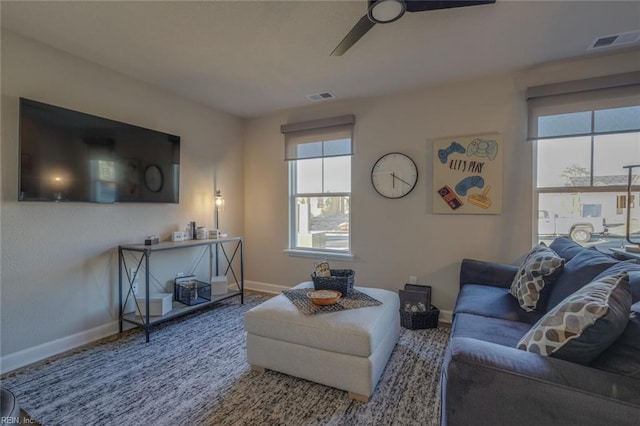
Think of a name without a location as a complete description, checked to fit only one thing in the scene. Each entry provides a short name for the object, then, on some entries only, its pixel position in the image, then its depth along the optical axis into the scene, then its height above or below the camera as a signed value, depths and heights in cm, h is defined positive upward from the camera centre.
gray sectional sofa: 100 -61
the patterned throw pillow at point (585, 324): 110 -44
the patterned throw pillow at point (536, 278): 204 -48
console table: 272 -72
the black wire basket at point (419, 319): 291 -108
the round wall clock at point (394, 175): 338 +40
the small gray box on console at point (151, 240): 296 -33
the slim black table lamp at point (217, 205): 385 +4
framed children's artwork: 300 +37
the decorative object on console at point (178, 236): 329 -31
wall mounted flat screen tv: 227 +43
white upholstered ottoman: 183 -89
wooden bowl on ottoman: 213 -64
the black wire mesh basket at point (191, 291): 327 -94
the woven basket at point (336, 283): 237 -60
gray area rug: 172 -121
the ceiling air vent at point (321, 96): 353 +136
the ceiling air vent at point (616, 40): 229 +137
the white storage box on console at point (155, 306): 287 -95
